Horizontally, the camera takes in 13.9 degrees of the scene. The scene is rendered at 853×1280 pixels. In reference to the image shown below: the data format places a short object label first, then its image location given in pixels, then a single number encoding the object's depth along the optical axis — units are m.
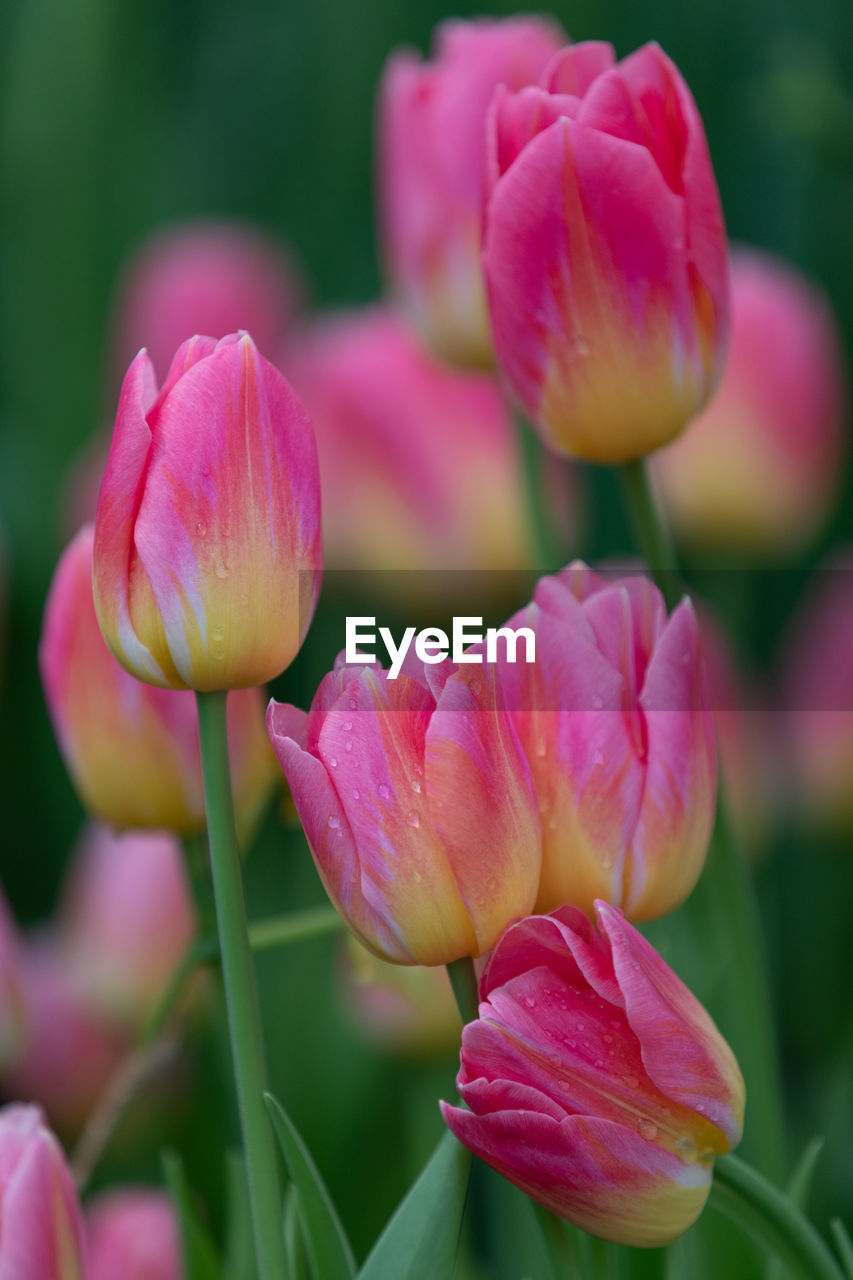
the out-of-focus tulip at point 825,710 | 1.11
